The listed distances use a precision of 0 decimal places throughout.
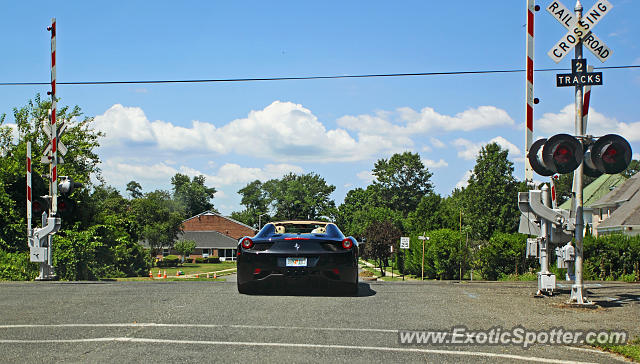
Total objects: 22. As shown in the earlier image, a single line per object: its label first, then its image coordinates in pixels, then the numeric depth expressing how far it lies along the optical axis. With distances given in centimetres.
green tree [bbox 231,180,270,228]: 12825
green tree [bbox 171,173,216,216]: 14375
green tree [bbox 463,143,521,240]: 6856
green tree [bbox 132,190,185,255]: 7988
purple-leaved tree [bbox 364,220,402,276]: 6606
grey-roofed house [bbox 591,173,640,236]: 4859
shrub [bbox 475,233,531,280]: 2823
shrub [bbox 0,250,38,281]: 1559
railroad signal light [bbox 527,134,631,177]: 967
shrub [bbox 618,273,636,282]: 1981
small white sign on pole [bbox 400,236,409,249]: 4638
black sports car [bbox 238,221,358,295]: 971
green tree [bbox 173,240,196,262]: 8912
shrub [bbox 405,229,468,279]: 4016
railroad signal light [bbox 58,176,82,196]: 1412
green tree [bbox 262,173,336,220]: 11425
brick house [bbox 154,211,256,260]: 10038
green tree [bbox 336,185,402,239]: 9225
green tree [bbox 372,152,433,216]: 11519
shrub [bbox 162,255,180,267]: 8048
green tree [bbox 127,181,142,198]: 16475
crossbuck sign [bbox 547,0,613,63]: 1032
